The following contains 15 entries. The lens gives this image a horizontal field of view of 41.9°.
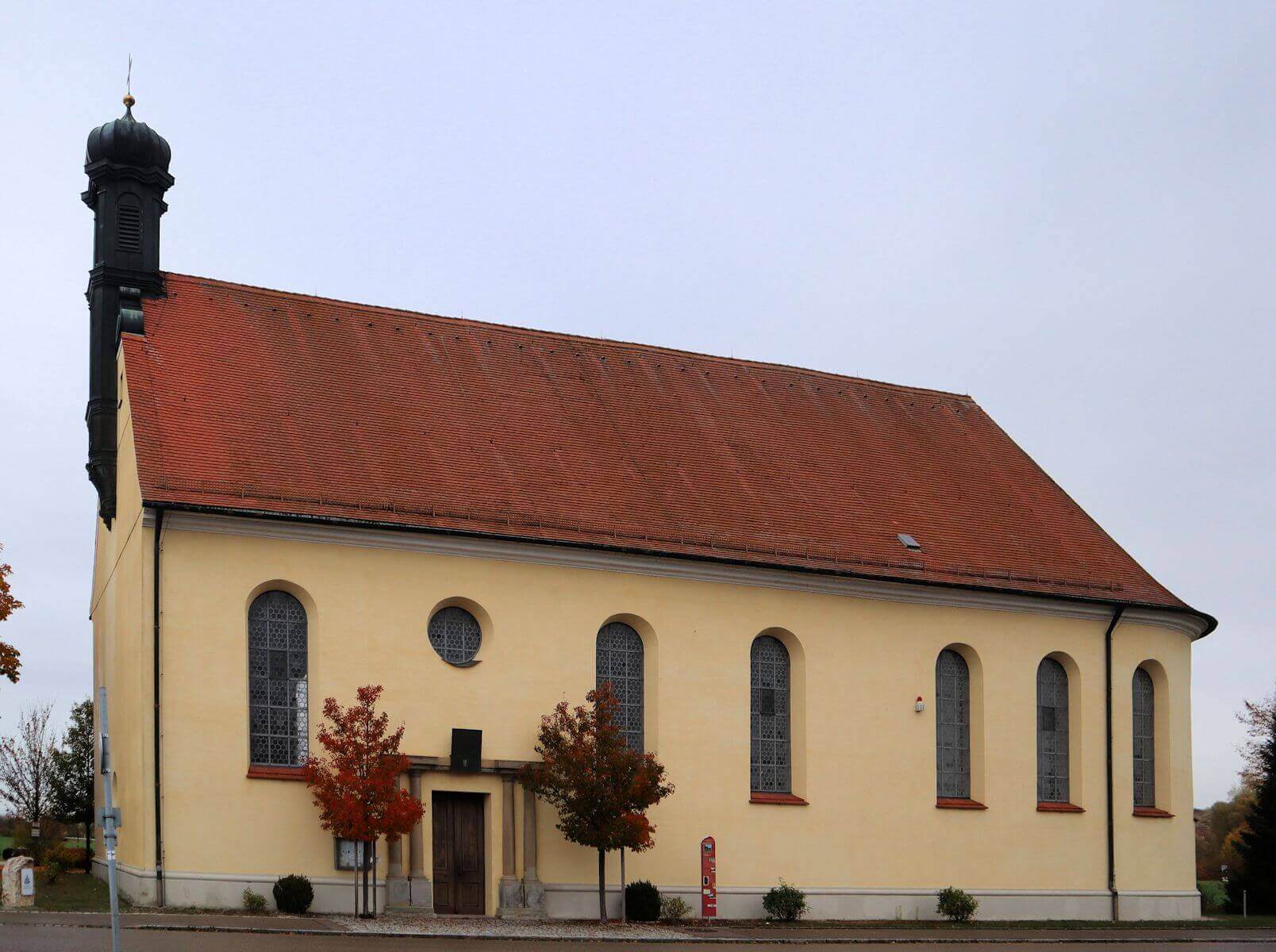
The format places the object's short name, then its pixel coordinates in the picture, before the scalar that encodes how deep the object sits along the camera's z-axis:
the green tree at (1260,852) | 42.34
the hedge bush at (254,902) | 26.19
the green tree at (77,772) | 40.91
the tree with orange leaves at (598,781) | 28.09
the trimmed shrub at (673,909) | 29.75
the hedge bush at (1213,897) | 44.06
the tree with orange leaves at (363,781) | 26.03
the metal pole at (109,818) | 16.94
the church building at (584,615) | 27.47
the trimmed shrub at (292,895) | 26.14
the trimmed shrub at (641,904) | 29.14
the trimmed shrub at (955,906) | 32.75
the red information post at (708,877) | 29.78
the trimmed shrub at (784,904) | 30.77
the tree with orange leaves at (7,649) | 35.03
